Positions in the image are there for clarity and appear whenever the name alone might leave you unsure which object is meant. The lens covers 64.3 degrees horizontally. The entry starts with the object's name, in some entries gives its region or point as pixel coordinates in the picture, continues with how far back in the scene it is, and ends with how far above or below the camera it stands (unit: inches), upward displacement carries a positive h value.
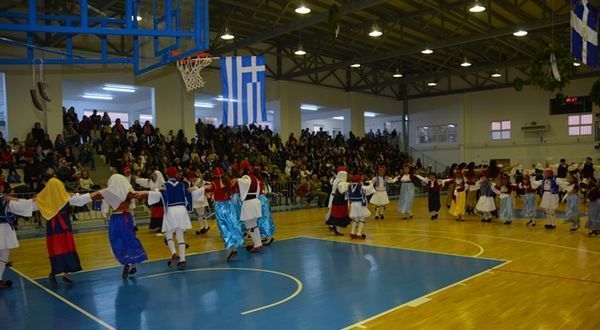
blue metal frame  318.0 +103.0
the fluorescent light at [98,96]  1050.1 +158.5
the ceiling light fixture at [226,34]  670.9 +183.8
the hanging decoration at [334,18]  445.7 +134.0
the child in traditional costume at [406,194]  658.3 -48.2
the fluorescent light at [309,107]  1269.7 +150.9
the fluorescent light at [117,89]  914.0 +153.4
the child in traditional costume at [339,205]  475.5 -44.9
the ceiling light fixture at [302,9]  565.9 +182.6
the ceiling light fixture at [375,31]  685.9 +186.7
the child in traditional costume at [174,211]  344.8 -33.4
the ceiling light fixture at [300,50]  807.7 +190.0
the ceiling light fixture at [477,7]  603.5 +190.7
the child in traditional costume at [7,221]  305.6 -33.7
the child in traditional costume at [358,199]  470.9 -38.0
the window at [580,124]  1167.1 +76.0
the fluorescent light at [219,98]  1055.5 +151.3
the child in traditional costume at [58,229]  305.7 -39.6
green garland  434.9 +81.4
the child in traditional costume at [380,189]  640.4 -39.1
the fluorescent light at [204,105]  1188.2 +152.6
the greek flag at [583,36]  377.4 +95.4
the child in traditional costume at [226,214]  377.1 -41.0
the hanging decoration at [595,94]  463.2 +59.5
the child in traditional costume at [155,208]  502.7 -47.7
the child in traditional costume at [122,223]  313.7 -37.7
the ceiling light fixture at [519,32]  736.0 +192.4
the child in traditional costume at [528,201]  563.5 -54.4
